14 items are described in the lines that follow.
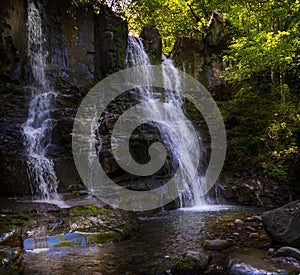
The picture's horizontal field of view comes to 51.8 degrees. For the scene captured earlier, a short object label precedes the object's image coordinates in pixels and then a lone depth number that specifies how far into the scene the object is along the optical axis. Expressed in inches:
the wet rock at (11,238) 193.8
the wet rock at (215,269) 160.7
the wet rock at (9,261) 149.1
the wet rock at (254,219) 263.1
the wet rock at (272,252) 175.3
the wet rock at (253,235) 216.5
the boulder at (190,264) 161.2
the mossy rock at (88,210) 257.6
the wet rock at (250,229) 233.4
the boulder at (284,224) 182.4
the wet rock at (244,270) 148.3
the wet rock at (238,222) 249.1
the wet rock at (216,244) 191.9
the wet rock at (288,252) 167.2
